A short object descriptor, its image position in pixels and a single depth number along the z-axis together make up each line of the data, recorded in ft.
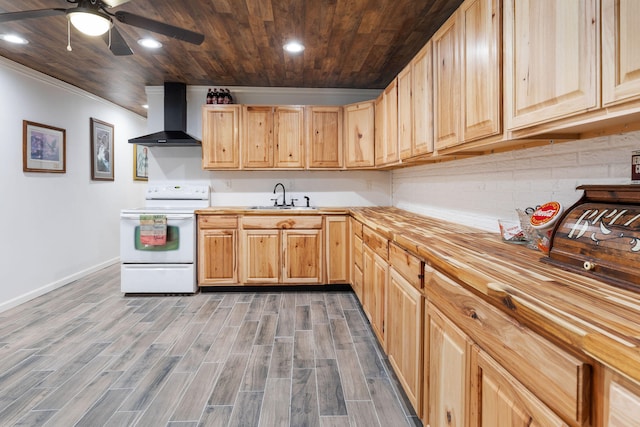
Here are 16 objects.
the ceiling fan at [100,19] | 6.21
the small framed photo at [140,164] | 19.42
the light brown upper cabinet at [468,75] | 4.64
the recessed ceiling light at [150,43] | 9.55
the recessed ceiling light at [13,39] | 9.34
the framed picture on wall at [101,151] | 15.60
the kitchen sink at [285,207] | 13.39
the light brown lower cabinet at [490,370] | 2.29
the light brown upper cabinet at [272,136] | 13.04
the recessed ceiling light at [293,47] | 9.69
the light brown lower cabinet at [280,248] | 12.50
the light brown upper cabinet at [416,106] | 6.99
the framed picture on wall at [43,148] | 11.87
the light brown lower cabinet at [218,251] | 12.44
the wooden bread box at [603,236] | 2.88
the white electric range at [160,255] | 12.10
